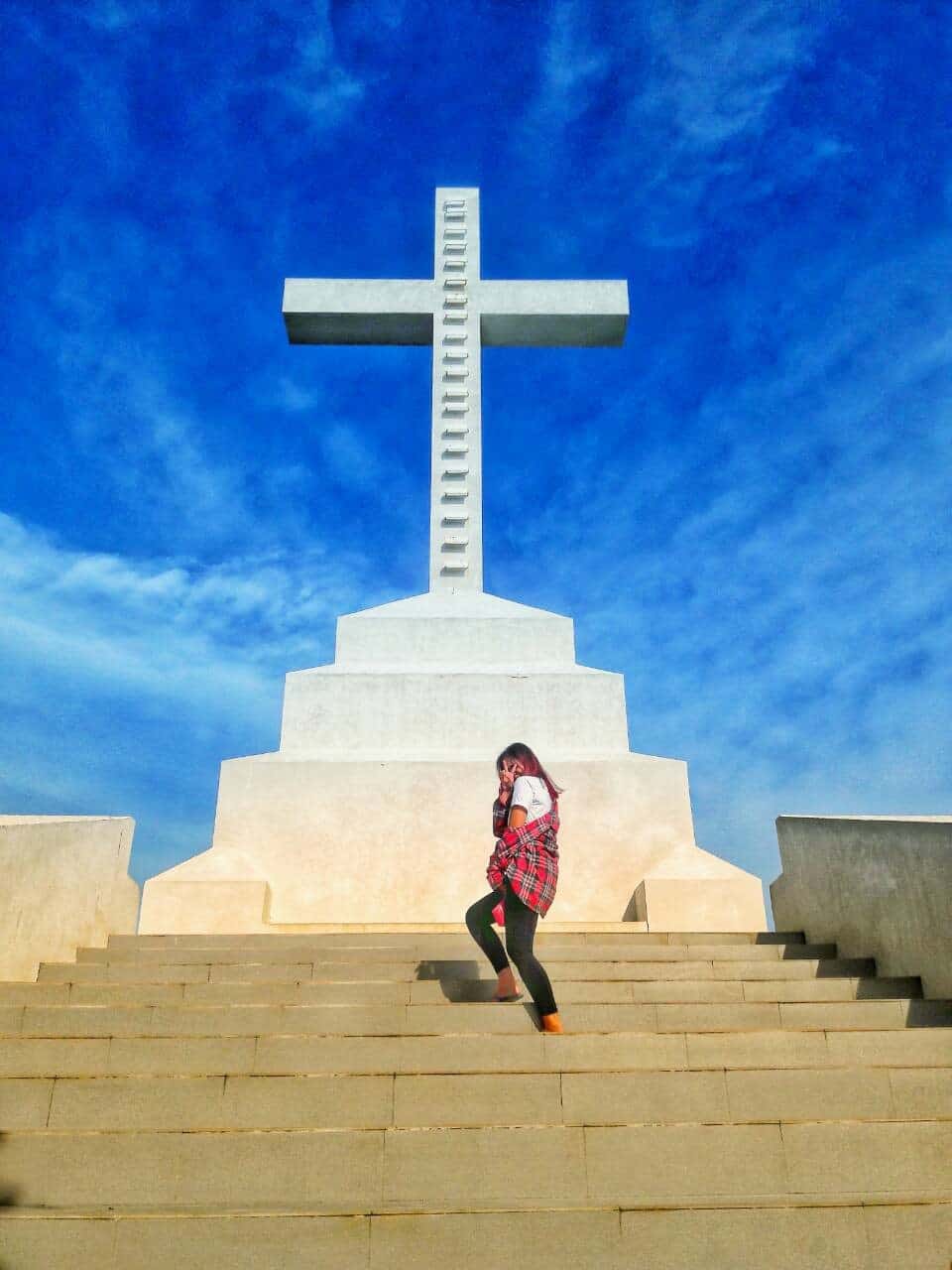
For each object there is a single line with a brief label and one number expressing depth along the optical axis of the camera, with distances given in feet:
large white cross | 38.11
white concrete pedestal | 26.21
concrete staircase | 10.34
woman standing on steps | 15.24
